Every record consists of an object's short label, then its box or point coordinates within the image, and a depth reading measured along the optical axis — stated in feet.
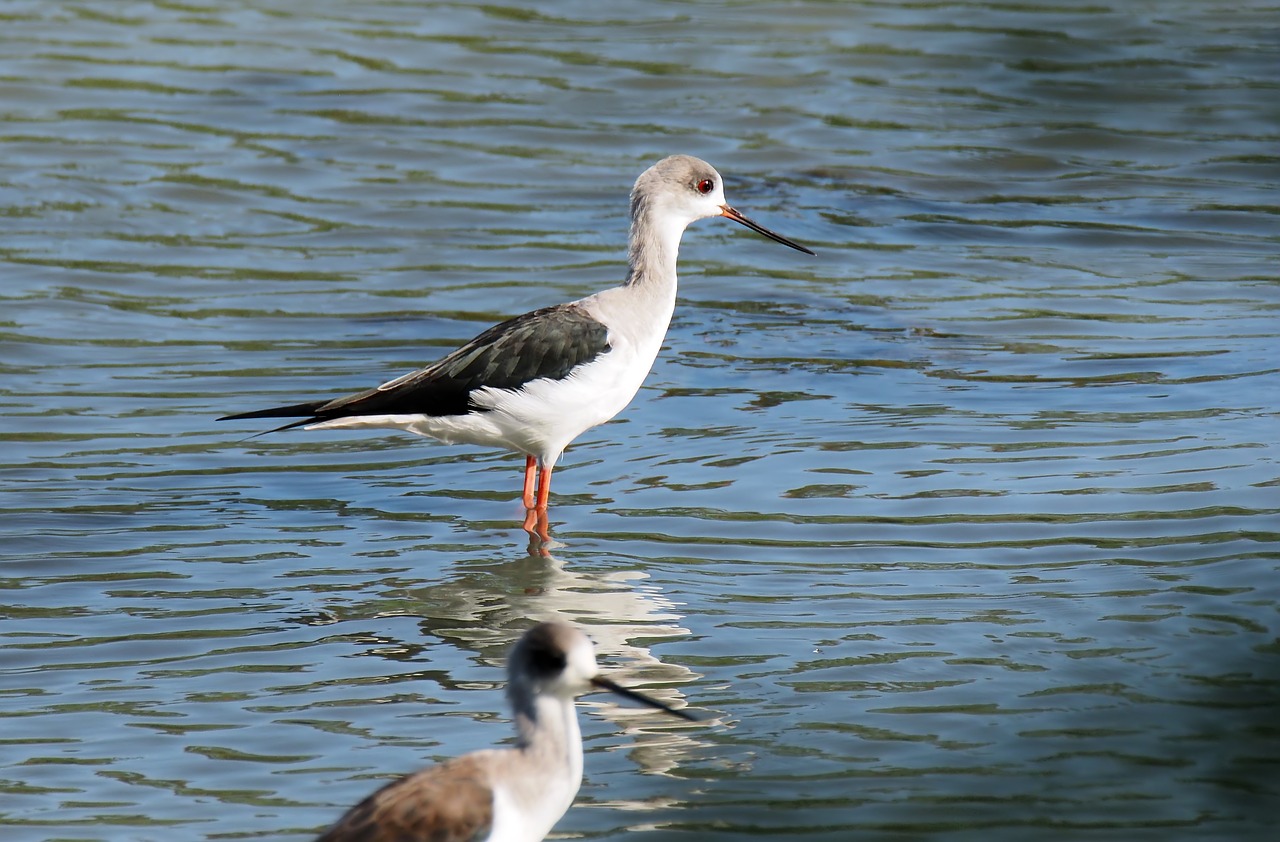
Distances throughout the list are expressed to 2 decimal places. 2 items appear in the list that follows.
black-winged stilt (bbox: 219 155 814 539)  52.34
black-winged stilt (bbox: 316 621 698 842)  27.91
